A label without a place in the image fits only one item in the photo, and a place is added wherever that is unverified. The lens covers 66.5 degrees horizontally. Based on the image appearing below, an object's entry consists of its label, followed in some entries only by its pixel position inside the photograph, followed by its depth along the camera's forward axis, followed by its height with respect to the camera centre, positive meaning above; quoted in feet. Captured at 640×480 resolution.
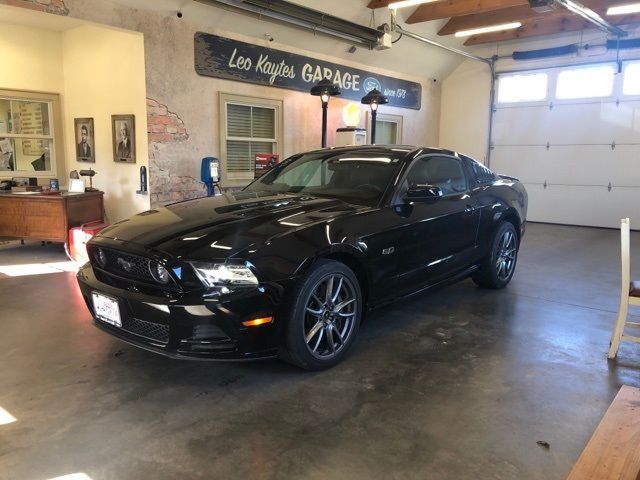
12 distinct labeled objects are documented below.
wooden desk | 19.33 -2.27
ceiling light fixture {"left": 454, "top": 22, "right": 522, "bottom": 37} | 25.76 +7.20
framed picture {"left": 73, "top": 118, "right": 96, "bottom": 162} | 22.70 +0.83
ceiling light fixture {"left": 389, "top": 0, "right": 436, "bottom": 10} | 21.21 +6.98
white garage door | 29.22 +1.51
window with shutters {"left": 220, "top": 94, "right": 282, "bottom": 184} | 22.33 +1.34
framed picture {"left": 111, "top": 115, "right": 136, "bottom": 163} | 19.99 +0.85
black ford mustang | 7.65 -1.70
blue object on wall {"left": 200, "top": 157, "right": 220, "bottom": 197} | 20.16 -0.60
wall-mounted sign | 20.92 +4.52
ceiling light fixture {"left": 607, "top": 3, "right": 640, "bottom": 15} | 22.00 +7.08
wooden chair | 9.37 -2.53
